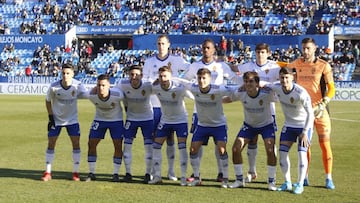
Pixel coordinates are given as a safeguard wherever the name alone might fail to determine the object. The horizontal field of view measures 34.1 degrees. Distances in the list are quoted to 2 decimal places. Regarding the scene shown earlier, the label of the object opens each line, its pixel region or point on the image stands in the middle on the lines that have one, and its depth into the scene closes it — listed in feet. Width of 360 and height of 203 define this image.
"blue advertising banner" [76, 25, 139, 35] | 168.45
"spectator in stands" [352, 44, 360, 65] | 136.56
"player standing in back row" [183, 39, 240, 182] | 35.35
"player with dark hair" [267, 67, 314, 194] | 31.50
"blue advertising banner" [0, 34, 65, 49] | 166.81
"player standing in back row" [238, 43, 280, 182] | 35.34
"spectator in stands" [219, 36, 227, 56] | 143.54
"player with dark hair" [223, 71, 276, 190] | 32.42
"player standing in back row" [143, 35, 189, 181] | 35.86
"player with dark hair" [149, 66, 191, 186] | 34.50
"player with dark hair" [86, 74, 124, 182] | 35.04
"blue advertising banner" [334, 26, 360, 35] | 147.02
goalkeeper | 33.32
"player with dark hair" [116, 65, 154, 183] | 35.27
